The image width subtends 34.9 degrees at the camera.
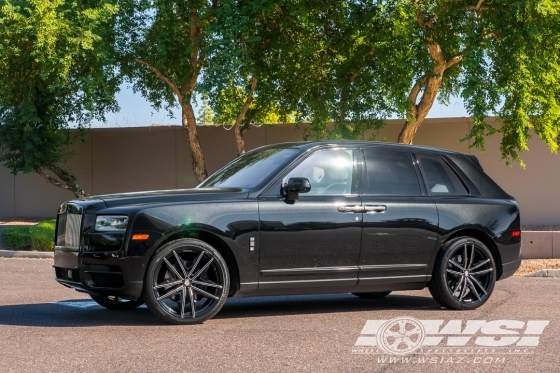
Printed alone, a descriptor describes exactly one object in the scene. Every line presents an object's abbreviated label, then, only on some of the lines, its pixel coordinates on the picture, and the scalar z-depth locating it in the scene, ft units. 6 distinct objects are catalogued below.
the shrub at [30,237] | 61.21
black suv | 27.30
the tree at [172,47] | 70.74
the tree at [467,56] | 61.00
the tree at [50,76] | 66.54
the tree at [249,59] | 66.03
